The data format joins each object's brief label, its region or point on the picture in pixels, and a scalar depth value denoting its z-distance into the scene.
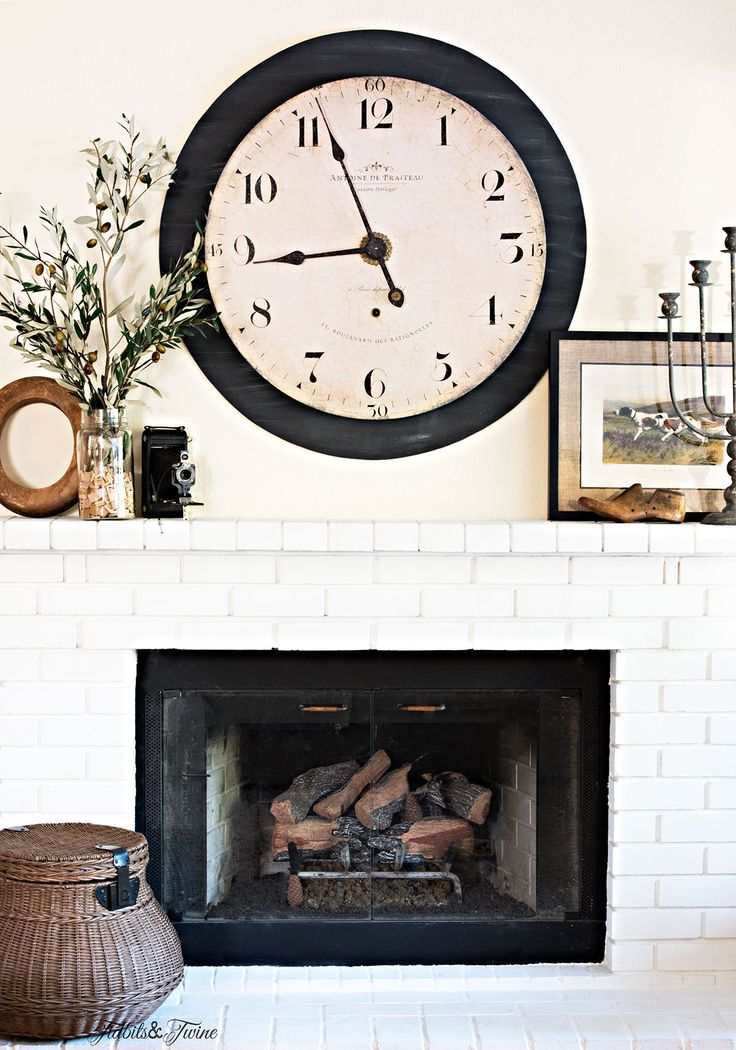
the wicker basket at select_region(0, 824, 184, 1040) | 2.14
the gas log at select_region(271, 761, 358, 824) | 2.56
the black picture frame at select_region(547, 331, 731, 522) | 2.53
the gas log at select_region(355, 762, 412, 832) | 2.57
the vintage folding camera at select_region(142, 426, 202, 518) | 2.47
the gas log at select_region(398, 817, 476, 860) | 2.57
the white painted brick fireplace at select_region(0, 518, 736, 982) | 2.45
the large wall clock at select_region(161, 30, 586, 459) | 2.51
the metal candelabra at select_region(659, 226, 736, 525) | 2.44
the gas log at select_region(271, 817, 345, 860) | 2.57
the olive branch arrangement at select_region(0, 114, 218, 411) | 2.44
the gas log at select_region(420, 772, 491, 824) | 2.57
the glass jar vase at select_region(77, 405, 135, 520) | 2.41
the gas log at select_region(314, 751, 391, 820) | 2.56
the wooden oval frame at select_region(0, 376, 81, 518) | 2.50
